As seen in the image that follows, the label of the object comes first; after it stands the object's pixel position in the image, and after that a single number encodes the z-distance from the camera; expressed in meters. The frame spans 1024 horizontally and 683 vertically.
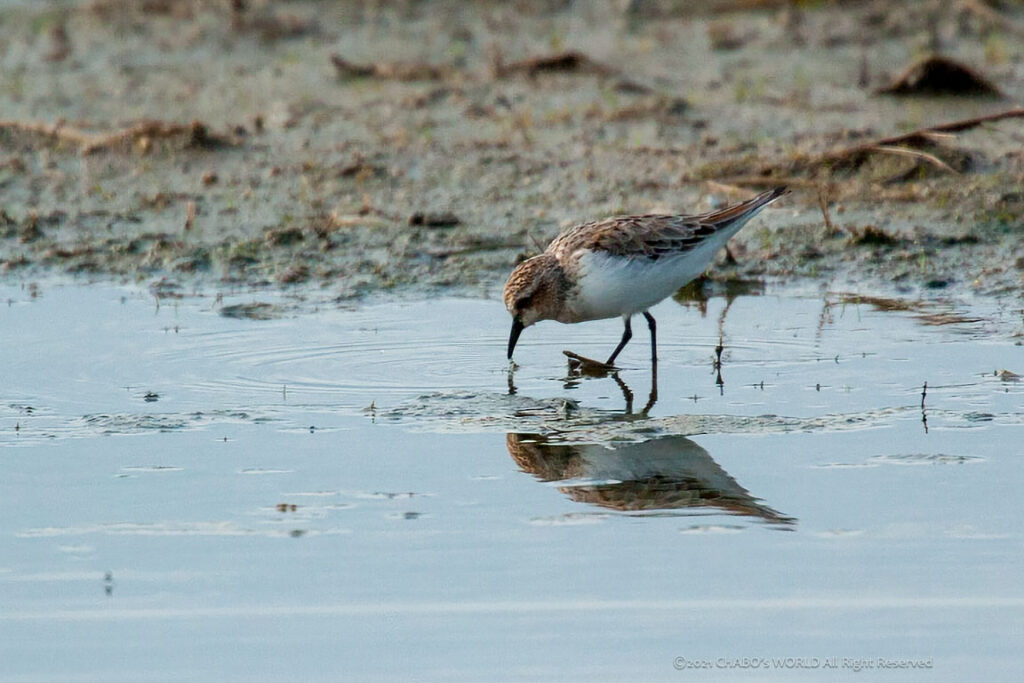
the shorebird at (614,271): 15.74
